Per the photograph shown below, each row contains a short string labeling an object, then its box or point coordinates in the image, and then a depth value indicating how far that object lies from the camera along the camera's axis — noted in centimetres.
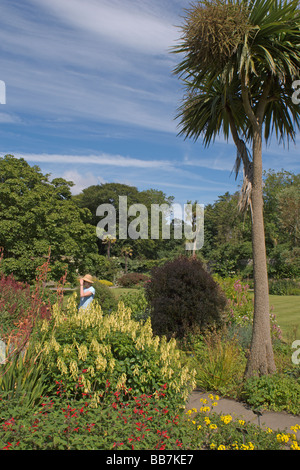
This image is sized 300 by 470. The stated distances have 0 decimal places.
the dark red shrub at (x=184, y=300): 695
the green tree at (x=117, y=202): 4916
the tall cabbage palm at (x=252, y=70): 506
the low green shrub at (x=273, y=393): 436
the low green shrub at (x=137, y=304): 924
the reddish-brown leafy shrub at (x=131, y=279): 3039
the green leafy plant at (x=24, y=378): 340
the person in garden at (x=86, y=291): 698
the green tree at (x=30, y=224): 1620
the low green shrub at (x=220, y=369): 492
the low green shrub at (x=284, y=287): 2253
